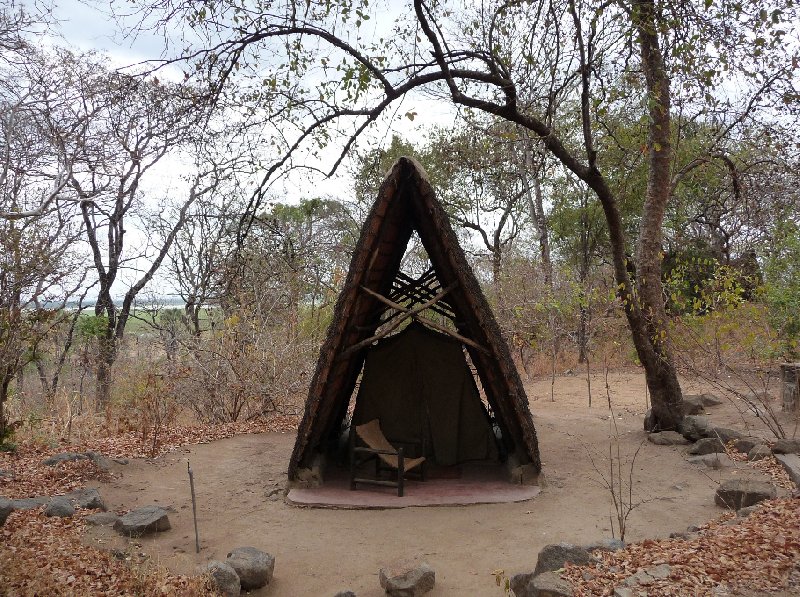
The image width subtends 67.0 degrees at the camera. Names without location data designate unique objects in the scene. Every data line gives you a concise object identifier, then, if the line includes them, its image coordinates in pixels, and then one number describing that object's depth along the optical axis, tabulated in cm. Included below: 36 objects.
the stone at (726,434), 797
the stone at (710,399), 1064
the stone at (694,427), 824
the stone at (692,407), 991
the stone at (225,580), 422
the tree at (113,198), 1207
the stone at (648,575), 341
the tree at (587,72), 569
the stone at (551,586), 340
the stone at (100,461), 722
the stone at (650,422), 891
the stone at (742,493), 539
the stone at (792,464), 559
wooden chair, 640
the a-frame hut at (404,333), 629
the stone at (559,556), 383
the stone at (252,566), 442
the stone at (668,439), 837
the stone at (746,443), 752
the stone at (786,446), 677
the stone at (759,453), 715
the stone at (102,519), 556
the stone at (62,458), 717
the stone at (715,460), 715
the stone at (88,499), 596
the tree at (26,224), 645
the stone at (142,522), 537
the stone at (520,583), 386
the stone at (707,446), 775
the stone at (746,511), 483
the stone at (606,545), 414
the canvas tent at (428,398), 747
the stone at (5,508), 489
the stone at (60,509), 557
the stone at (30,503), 560
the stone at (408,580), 417
